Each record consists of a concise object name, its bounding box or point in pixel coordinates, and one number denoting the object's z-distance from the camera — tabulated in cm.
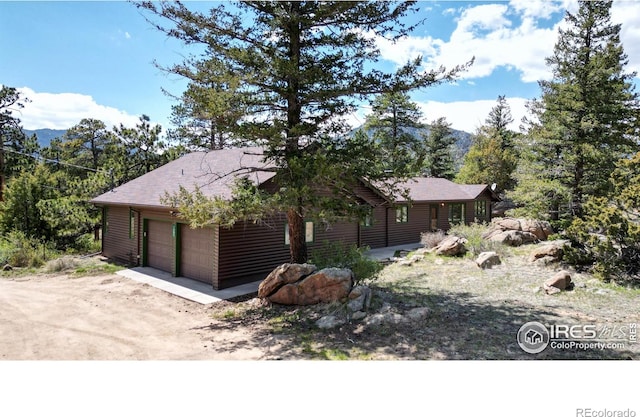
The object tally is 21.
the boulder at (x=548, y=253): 1083
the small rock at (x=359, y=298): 711
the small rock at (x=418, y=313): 655
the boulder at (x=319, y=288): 759
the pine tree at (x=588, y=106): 1433
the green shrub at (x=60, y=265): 1214
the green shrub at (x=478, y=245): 1286
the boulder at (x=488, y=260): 1096
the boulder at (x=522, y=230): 1475
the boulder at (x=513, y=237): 1428
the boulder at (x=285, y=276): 804
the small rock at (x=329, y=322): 654
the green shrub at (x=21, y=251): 1284
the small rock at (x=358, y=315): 674
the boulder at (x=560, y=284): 831
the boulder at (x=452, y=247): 1292
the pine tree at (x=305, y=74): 693
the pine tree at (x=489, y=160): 3206
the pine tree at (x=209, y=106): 650
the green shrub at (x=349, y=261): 830
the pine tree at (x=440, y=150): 3578
